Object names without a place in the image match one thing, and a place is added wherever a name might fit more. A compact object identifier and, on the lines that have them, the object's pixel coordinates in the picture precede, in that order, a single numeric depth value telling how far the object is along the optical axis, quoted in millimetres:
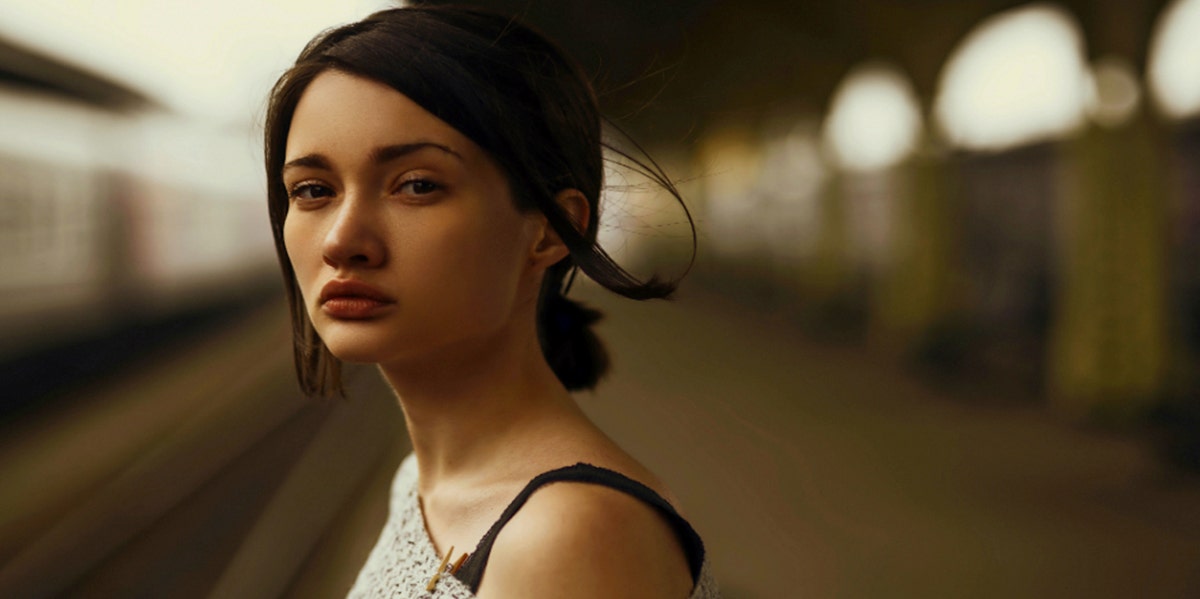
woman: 878
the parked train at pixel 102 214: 3902
